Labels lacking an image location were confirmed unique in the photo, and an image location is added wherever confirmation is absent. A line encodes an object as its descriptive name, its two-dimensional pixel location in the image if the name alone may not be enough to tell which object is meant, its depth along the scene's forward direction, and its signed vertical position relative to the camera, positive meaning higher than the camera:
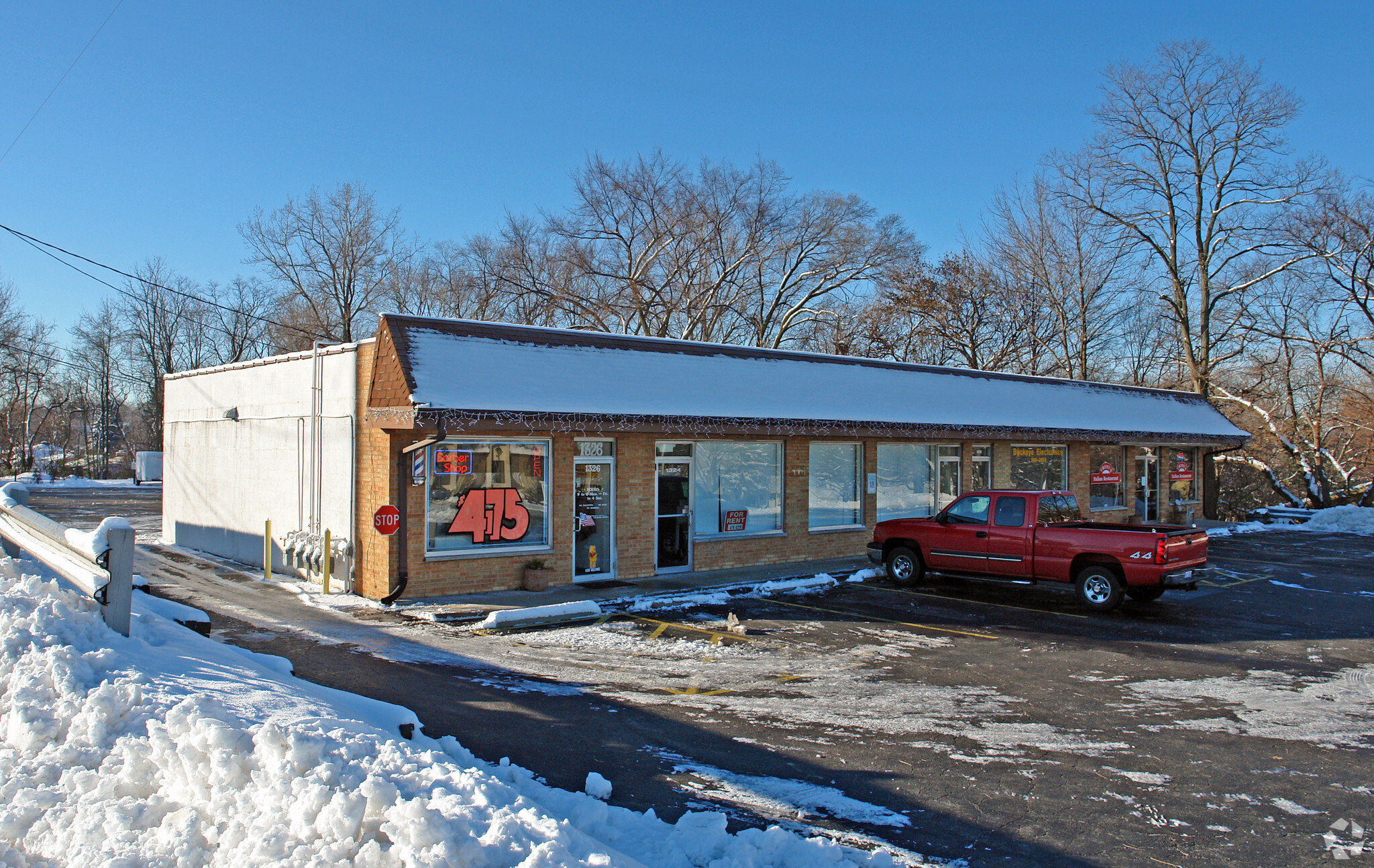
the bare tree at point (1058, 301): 41.47 +7.41
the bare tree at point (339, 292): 45.94 +8.40
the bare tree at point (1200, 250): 36.78 +8.83
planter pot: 14.23 -2.26
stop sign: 12.89 -1.14
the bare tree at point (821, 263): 43.41 +9.55
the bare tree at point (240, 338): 59.56 +7.57
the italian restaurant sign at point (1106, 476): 25.42 -0.79
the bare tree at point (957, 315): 42.16 +6.75
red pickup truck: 13.02 -1.65
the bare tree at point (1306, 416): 33.88 +1.52
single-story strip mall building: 13.55 -0.08
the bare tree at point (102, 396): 68.62 +4.16
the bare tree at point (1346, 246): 33.91 +8.29
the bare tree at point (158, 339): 63.78 +7.92
